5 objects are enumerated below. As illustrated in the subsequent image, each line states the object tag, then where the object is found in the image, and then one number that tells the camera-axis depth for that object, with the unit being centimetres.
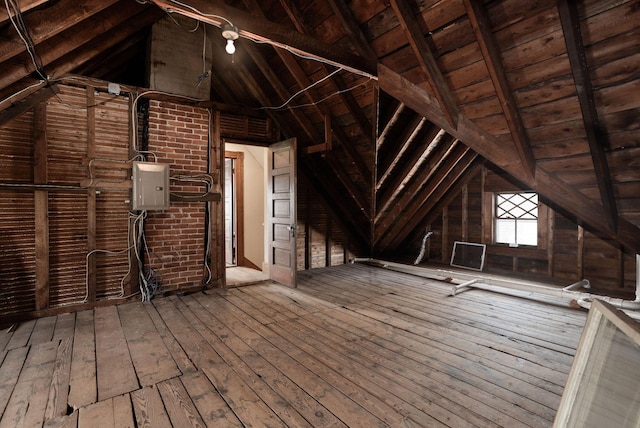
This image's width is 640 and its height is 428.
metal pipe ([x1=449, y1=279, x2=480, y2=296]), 430
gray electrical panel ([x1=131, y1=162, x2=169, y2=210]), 377
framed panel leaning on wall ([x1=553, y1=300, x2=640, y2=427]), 94
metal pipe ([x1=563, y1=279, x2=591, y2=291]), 423
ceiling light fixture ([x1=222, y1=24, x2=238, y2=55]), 244
